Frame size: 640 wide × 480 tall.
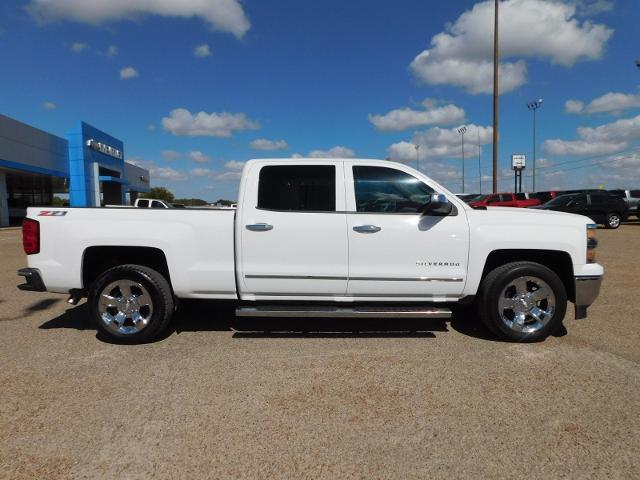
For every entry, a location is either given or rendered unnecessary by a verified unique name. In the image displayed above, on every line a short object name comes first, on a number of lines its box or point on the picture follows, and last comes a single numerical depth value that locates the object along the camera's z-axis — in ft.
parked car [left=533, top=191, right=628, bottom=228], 65.10
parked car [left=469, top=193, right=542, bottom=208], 86.57
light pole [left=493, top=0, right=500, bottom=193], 80.23
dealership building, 101.04
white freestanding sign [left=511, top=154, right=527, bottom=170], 194.64
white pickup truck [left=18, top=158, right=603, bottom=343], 14.40
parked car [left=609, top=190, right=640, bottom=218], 73.97
